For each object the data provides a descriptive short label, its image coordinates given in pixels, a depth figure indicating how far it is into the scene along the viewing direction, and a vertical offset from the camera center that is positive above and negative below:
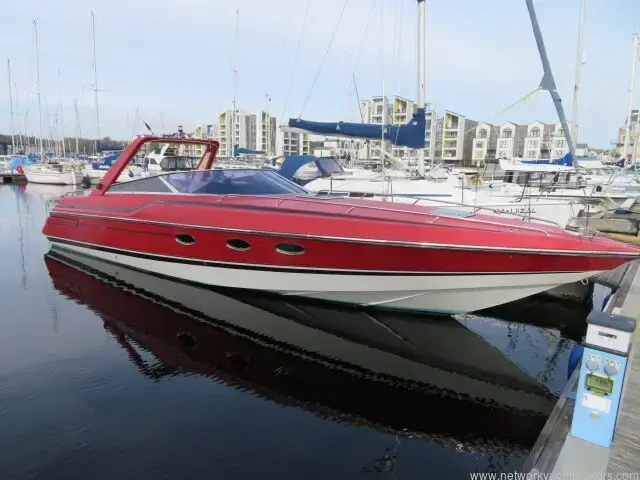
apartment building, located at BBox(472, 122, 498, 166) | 80.83 +6.61
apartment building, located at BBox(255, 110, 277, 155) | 104.88 +9.71
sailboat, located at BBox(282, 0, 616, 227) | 10.72 -0.23
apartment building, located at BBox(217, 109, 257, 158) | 88.04 +10.47
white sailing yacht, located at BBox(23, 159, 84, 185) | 31.28 -0.26
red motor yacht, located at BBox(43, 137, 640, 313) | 4.75 -0.85
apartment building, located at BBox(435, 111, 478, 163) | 79.69 +6.56
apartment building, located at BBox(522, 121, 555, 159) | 72.12 +7.07
